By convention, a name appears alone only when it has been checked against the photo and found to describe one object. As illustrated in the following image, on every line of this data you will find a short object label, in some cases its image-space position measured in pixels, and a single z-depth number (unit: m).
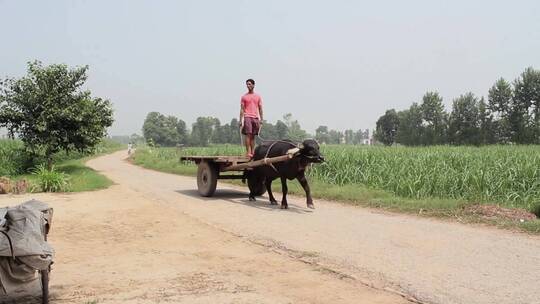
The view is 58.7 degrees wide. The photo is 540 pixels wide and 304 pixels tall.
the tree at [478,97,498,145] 48.88
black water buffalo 9.70
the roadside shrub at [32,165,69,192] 14.24
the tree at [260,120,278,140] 97.44
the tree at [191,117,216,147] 108.00
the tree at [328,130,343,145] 129.88
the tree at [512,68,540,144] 45.22
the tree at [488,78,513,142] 47.41
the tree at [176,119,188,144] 112.26
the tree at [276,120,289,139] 98.12
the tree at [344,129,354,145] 145.06
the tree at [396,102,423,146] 60.16
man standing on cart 11.98
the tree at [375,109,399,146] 74.44
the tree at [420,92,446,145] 55.44
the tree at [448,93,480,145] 51.06
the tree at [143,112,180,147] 103.88
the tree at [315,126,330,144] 119.44
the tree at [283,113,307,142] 91.50
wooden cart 11.72
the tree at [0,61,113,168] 19.08
